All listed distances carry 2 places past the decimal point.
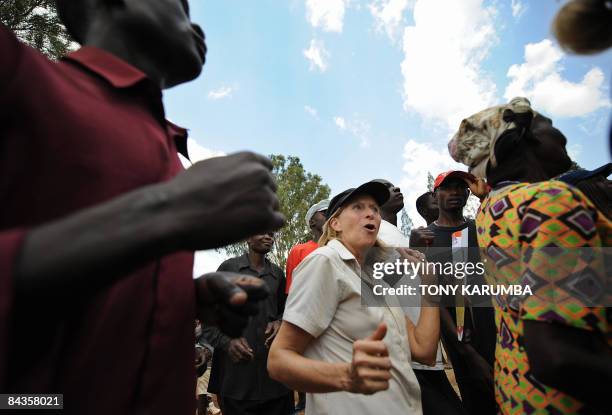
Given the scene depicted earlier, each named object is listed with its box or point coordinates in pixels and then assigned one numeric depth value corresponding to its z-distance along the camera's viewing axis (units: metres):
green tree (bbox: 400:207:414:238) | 35.14
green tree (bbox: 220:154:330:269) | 24.08
